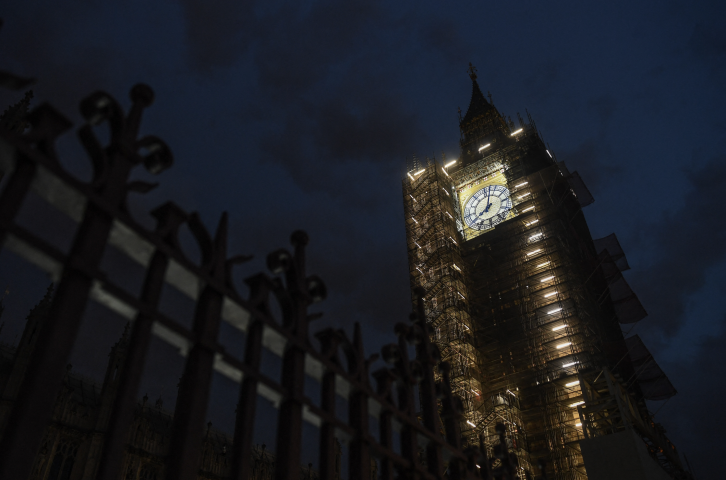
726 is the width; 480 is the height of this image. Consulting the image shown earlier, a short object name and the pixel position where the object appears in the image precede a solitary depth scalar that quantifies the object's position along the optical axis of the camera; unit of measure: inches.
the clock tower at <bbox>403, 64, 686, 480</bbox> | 1033.5
